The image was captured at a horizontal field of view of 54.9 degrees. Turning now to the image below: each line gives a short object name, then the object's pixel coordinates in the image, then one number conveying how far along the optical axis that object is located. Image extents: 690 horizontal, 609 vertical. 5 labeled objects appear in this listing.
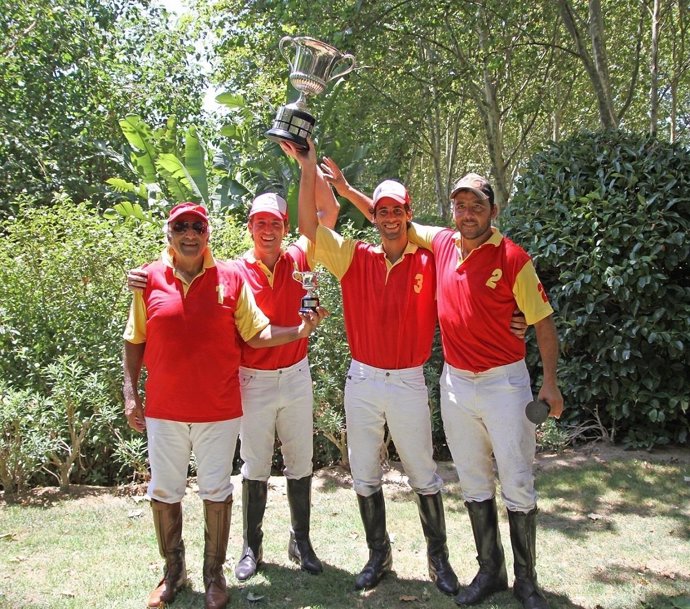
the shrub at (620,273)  5.99
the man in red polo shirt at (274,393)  3.98
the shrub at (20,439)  5.18
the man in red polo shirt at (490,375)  3.57
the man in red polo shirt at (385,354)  3.80
